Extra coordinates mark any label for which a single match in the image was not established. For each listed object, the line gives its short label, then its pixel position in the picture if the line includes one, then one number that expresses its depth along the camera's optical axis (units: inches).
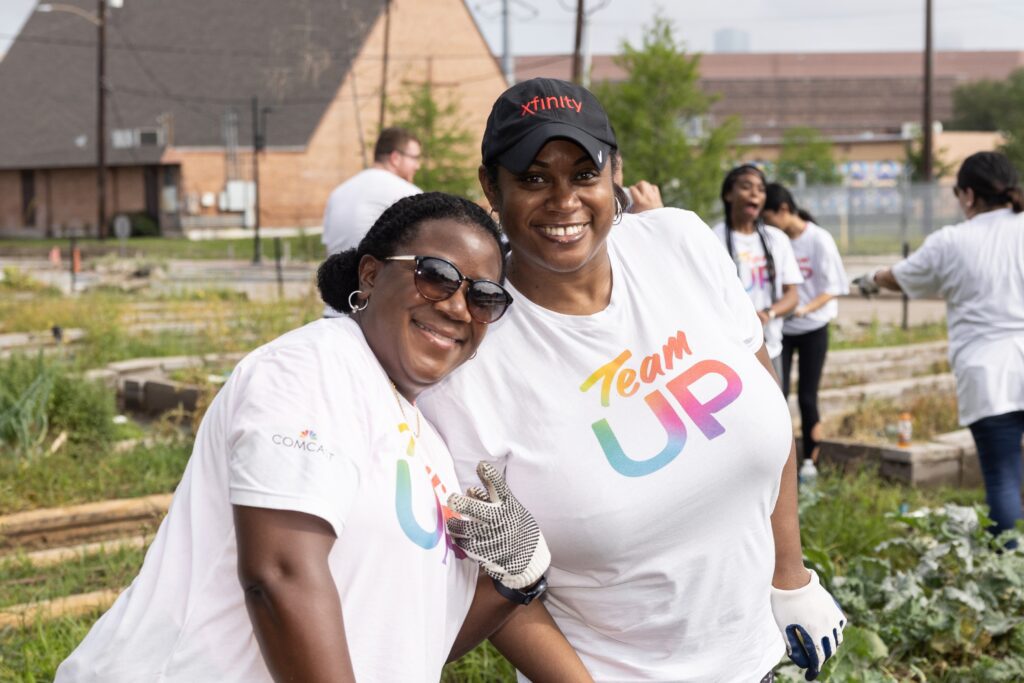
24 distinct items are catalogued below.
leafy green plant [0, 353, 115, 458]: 282.5
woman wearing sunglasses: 65.0
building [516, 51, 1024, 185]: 3385.8
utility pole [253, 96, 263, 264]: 1320.1
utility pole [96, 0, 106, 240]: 1544.0
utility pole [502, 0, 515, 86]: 875.4
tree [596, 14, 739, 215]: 721.0
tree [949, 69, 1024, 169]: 3132.4
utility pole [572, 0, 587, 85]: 916.6
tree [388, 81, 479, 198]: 1138.0
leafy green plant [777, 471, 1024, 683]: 157.8
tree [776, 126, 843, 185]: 2144.4
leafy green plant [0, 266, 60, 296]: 735.1
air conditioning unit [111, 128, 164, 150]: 1867.6
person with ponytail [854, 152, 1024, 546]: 191.6
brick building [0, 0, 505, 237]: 1846.7
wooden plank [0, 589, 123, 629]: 171.8
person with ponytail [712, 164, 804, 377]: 275.6
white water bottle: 250.7
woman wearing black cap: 85.4
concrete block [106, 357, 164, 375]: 409.4
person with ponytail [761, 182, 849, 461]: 307.0
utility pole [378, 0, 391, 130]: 1265.7
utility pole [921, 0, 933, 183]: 1192.8
